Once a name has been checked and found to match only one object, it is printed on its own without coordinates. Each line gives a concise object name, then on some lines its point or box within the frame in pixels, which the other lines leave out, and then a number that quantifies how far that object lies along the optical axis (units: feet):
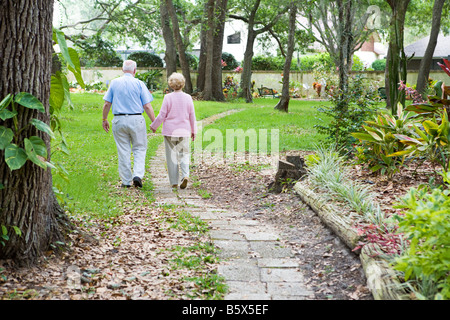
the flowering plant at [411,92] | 24.99
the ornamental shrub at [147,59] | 109.19
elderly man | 25.04
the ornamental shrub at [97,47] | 67.10
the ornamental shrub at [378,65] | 128.44
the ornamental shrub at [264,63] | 112.37
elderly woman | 25.59
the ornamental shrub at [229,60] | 115.75
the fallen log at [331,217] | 15.19
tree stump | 24.57
